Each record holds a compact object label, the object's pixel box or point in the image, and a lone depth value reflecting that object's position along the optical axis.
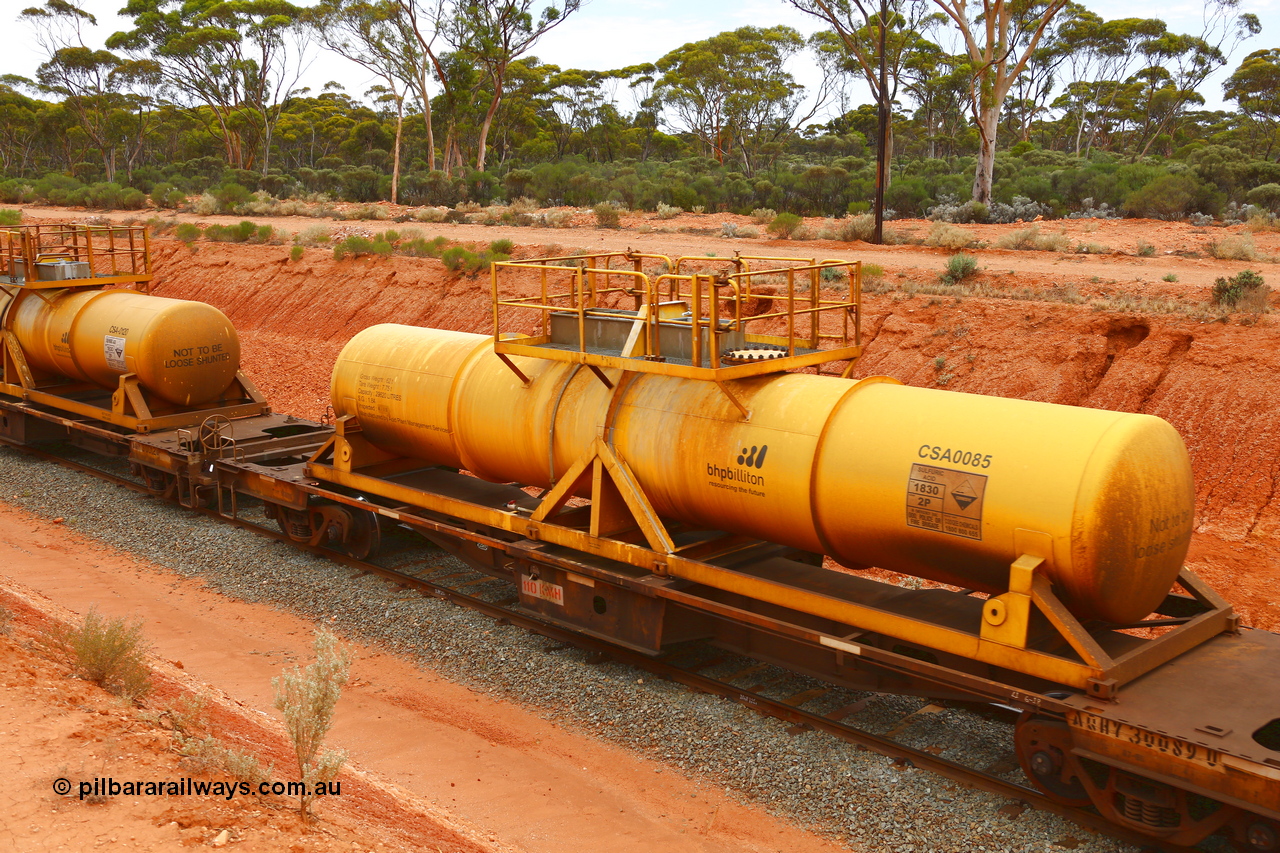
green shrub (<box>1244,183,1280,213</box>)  33.34
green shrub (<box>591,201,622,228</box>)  36.81
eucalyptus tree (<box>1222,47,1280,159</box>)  57.62
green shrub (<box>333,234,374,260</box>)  29.52
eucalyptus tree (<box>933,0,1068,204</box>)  32.72
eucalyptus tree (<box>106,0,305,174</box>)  61.47
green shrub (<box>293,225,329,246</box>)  32.94
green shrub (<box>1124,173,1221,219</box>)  33.94
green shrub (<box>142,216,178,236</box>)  39.22
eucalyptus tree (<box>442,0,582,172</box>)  52.56
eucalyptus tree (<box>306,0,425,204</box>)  53.72
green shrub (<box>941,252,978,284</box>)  20.95
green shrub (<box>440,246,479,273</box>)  26.56
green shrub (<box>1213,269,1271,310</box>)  16.41
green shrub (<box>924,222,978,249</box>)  27.30
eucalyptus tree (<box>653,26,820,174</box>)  62.38
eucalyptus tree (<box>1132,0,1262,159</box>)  58.44
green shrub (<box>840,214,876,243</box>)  29.64
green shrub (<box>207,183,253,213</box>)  47.72
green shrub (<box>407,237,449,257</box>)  29.08
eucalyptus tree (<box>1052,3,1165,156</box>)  61.53
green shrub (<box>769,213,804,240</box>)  31.25
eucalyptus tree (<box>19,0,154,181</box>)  66.72
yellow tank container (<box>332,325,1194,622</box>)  6.75
